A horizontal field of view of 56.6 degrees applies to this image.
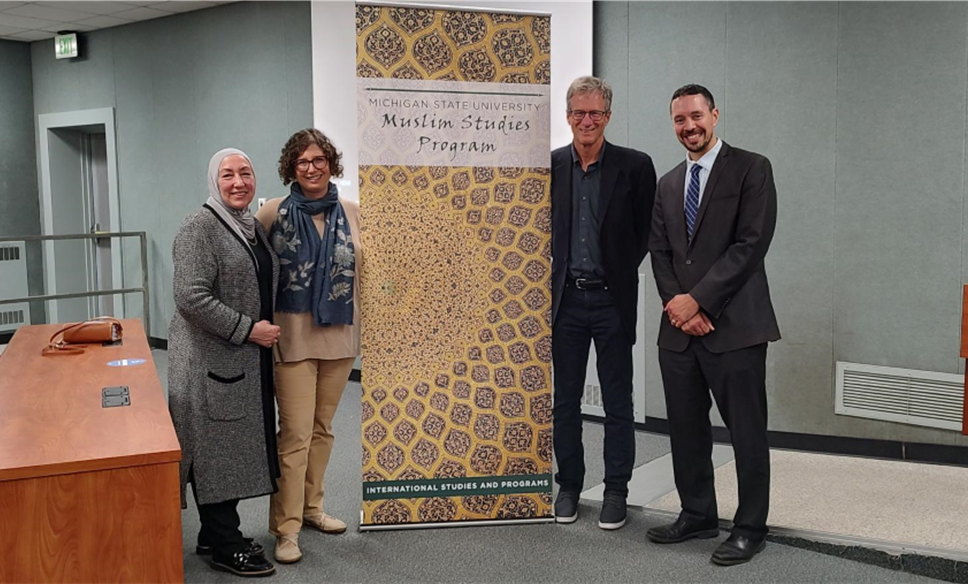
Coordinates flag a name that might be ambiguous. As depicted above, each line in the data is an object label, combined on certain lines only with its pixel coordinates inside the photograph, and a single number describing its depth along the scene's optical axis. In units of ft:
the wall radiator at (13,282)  21.58
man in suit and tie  9.87
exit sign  24.98
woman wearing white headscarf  9.18
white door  25.32
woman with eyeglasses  9.93
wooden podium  6.46
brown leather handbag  11.26
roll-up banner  10.45
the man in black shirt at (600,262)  10.80
